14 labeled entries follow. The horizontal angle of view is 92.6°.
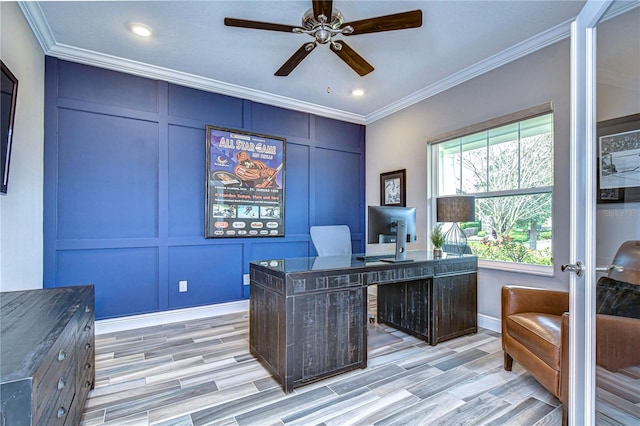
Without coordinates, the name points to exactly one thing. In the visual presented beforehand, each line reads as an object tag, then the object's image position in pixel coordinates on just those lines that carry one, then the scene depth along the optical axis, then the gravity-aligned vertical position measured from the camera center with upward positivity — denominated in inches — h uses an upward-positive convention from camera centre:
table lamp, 116.6 +2.4
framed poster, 143.7 +14.8
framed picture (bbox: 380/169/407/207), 164.9 +14.8
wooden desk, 80.6 -28.1
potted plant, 119.8 -10.7
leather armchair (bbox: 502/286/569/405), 67.8 -29.4
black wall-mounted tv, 71.3 +23.6
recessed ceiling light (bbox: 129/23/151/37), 100.6 +61.8
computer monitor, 108.8 -4.7
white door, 55.4 -2.7
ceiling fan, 77.7 +51.0
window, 111.3 +13.3
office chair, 136.2 -11.8
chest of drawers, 32.0 -18.5
